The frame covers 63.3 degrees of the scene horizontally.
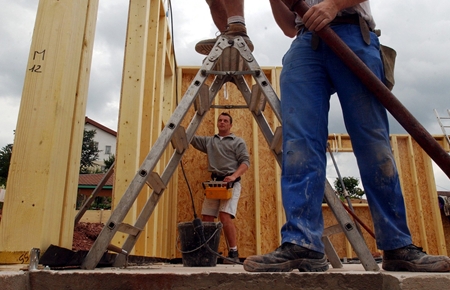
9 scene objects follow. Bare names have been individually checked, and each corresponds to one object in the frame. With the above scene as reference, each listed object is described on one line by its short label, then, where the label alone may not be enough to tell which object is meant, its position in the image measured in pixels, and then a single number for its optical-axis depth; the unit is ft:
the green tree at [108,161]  111.36
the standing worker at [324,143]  4.44
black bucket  8.85
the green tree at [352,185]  135.19
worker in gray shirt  13.87
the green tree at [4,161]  76.24
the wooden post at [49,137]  4.49
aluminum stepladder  4.93
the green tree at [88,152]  115.34
